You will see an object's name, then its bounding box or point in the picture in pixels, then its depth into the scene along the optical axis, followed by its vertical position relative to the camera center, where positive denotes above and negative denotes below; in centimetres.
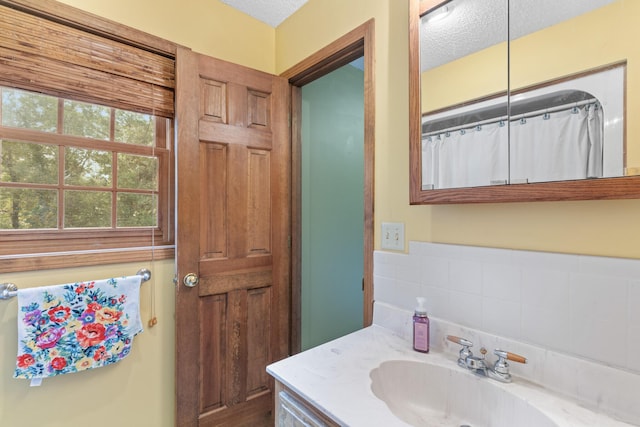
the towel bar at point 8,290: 108 -29
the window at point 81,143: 113 +31
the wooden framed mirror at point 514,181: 66 +8
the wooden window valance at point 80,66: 110 +64
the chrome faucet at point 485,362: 81 -44
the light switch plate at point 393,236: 116 -9
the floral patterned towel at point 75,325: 108 -46
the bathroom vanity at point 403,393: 69 -48
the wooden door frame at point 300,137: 127 +42
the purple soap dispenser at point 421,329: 97 -40
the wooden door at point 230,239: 139 -14
